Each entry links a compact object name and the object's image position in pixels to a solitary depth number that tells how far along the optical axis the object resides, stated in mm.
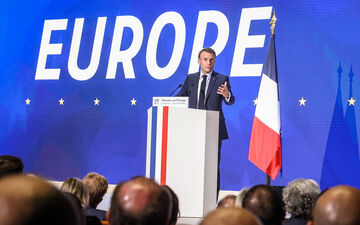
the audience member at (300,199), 5707
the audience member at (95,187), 7187
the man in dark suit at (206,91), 10836
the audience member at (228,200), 6188
